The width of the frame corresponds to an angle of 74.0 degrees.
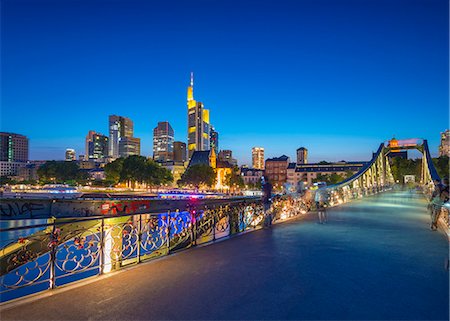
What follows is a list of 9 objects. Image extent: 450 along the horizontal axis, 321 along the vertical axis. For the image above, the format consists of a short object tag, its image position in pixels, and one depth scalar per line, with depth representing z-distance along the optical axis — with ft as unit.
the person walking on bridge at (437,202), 34.88
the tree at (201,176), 327.26
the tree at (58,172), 356.79
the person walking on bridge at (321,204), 41.96
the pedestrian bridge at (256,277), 13.57
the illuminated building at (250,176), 440.86
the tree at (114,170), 296.08
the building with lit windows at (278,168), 430.61
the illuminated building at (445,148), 587.93
